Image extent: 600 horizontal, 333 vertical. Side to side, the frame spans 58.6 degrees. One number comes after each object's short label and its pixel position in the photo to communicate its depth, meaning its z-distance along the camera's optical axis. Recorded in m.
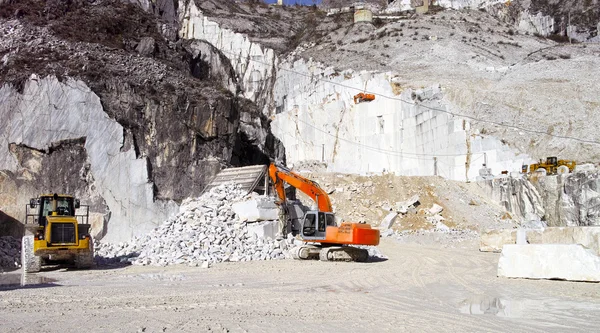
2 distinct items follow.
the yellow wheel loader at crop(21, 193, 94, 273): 13.72
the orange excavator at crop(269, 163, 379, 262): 15.59
